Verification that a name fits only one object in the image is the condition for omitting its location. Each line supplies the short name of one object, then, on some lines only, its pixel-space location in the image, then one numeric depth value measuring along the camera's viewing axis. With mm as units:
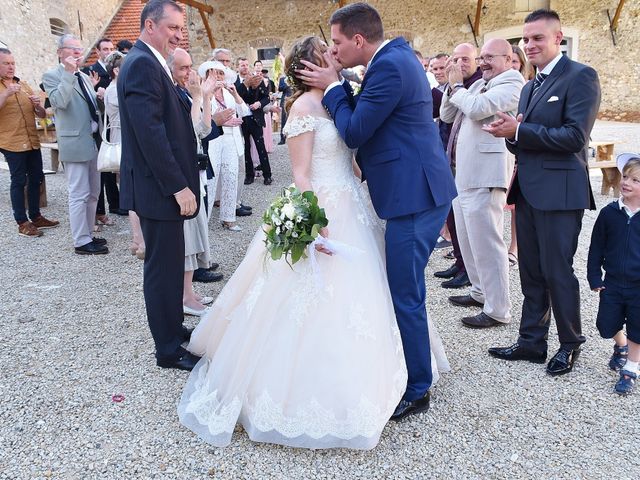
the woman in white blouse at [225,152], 6005
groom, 2439
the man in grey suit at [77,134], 5660
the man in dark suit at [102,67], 6966
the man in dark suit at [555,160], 2873
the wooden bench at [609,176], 7797
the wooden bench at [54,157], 9858
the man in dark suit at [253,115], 8984
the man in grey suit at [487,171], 3711
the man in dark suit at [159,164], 2846
